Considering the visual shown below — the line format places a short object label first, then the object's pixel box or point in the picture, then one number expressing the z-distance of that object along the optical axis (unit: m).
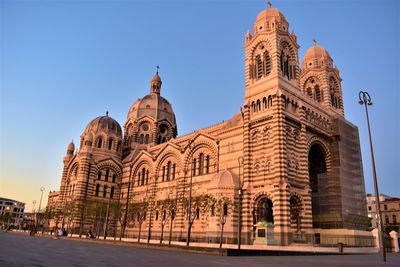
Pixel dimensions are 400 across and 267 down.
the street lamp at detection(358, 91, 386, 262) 18.68
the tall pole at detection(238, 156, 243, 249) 38.44
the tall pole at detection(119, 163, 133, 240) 45.44
